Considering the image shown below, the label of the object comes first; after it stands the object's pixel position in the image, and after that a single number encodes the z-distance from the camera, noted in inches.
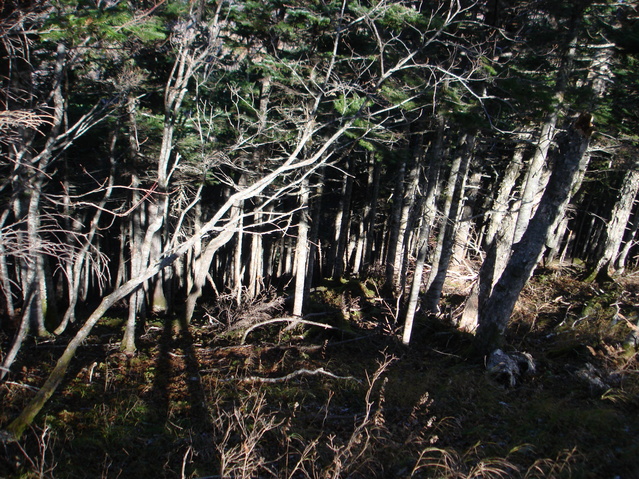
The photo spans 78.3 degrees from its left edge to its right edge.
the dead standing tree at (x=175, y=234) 205.9
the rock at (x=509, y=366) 308.3
